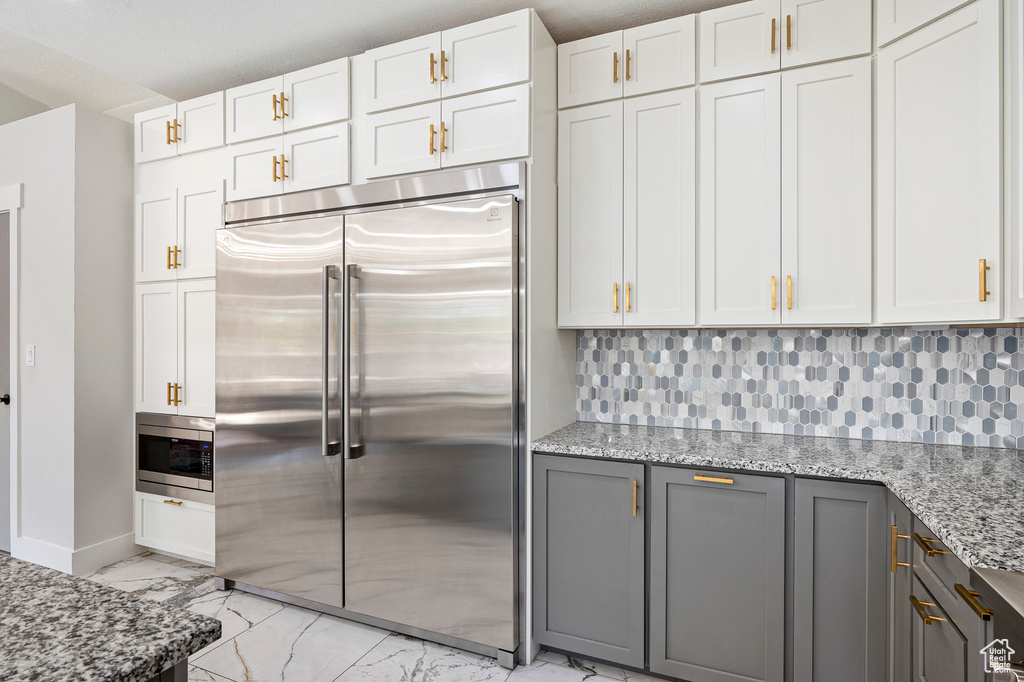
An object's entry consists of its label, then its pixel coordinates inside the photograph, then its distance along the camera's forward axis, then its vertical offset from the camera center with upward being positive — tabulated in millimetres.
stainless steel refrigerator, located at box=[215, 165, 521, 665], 2146 -308
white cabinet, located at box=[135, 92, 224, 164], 2916 +1140
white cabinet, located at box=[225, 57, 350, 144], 2584 +1143
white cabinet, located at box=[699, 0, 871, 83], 1976 +1127
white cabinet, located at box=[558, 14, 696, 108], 2211 +1139
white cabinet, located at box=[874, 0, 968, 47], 1758 +1062
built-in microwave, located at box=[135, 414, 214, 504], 2967 -663
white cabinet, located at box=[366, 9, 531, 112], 2211 +1154
